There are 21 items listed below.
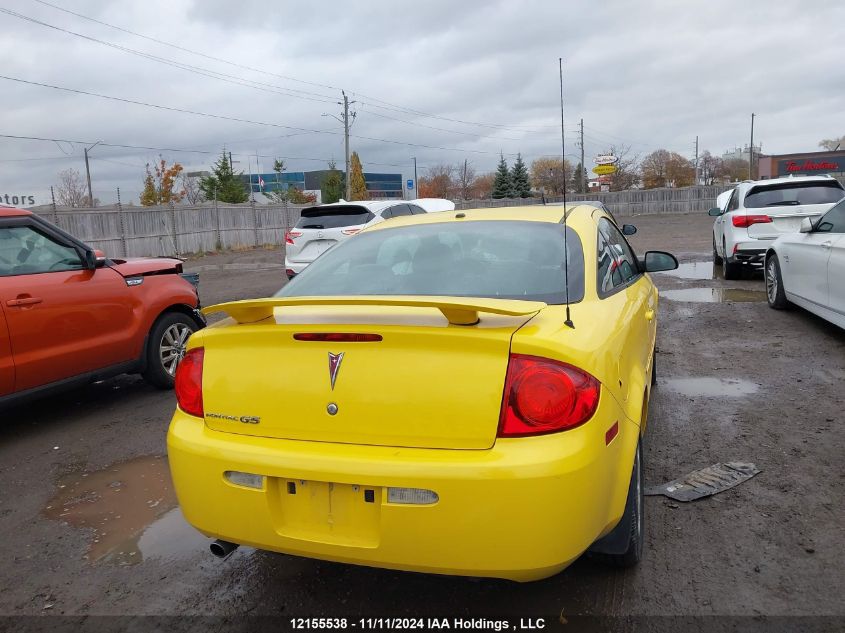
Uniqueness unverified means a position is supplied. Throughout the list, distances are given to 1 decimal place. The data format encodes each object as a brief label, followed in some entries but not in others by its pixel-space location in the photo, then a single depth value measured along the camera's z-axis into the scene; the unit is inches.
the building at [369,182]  4458.7
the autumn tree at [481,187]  3614.2
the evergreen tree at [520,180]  2324.1
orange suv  189.8
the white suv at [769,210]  410.0
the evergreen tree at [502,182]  2372.0
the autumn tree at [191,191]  2701.0
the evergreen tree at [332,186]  2919.8
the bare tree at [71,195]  2561.5
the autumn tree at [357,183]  3024.1
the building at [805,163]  2474.7
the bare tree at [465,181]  3352.4
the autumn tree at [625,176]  2661.2
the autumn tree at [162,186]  2506.2
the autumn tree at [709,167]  3560.5
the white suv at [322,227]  475.8
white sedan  252.5
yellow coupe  84.1
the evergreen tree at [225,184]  2529.8
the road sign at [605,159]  2129.1
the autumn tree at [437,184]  3687.3
